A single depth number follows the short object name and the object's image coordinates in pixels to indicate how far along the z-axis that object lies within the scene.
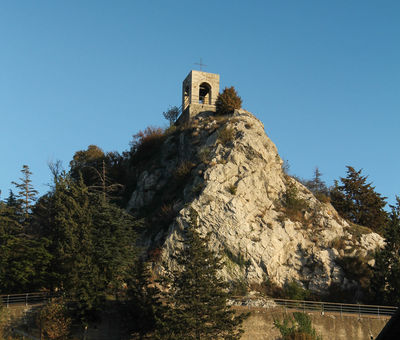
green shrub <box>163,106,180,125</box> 69.61
